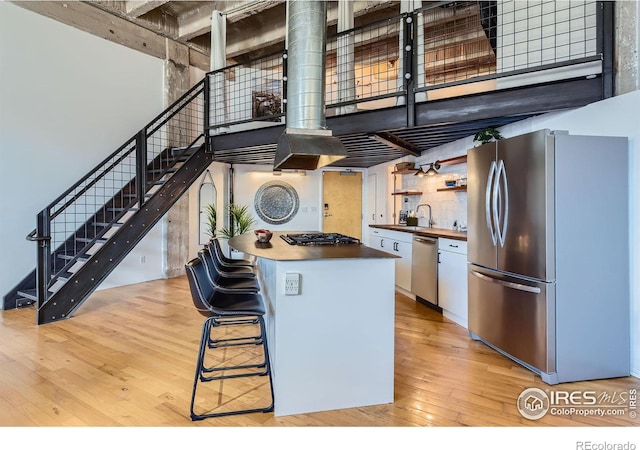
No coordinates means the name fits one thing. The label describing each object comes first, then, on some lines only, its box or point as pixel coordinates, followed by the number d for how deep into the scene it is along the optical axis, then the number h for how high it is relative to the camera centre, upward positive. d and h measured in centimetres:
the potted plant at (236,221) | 694 -2
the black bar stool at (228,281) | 242 -49
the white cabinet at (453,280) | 358 -62
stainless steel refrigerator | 248 -25
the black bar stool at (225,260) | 327 -40
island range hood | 309 +125
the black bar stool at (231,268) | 294 -44
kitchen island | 208 -66
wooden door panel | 822 +41
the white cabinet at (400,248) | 469 -39
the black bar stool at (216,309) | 204 -52
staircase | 381 +2
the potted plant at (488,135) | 369 +88
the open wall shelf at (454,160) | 436 +75
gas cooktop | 296 -17
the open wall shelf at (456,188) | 438 +39
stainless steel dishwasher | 405 -57
